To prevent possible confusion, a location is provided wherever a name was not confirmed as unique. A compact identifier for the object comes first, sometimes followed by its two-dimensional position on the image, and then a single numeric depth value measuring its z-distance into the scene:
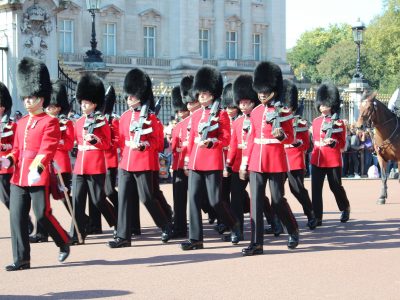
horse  22.49
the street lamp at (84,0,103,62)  31.66
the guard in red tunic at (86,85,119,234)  17.00
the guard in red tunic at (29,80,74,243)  15.99
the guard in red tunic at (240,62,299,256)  14.24
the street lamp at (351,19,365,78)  40.48
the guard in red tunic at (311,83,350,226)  18.50
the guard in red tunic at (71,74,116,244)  15.59
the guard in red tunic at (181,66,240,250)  14.78
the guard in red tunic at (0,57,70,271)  12.75
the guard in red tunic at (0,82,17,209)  15.52
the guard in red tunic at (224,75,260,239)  16.23
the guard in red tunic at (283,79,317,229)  17.65
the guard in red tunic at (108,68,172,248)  15.03
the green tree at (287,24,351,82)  133.86
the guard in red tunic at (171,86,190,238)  16.60
